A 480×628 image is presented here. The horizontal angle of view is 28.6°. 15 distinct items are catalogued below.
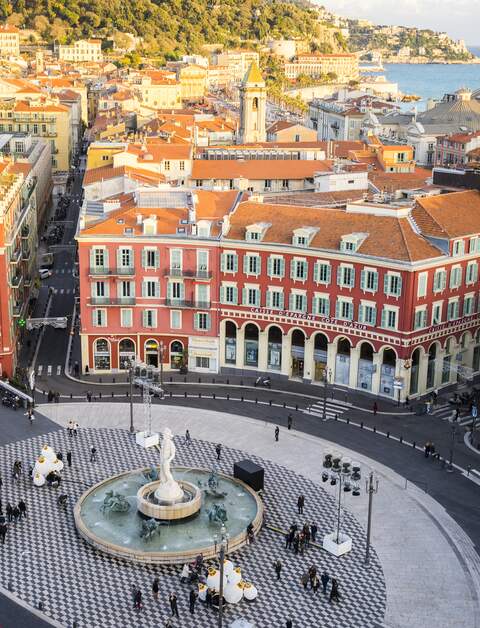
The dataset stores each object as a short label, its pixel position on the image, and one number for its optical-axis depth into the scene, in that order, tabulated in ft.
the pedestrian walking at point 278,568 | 160.09
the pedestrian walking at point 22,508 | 180.04
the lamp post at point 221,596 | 137.69
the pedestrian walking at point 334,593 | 154.71
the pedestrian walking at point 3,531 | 172.04
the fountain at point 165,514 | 166.81
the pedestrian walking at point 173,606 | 149.59
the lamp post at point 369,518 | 160.24
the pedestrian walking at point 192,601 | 150.82
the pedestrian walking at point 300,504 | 182.70
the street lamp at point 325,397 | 224.66
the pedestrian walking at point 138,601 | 150.20
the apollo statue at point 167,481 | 172.35
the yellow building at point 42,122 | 521.24
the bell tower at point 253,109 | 455.22
